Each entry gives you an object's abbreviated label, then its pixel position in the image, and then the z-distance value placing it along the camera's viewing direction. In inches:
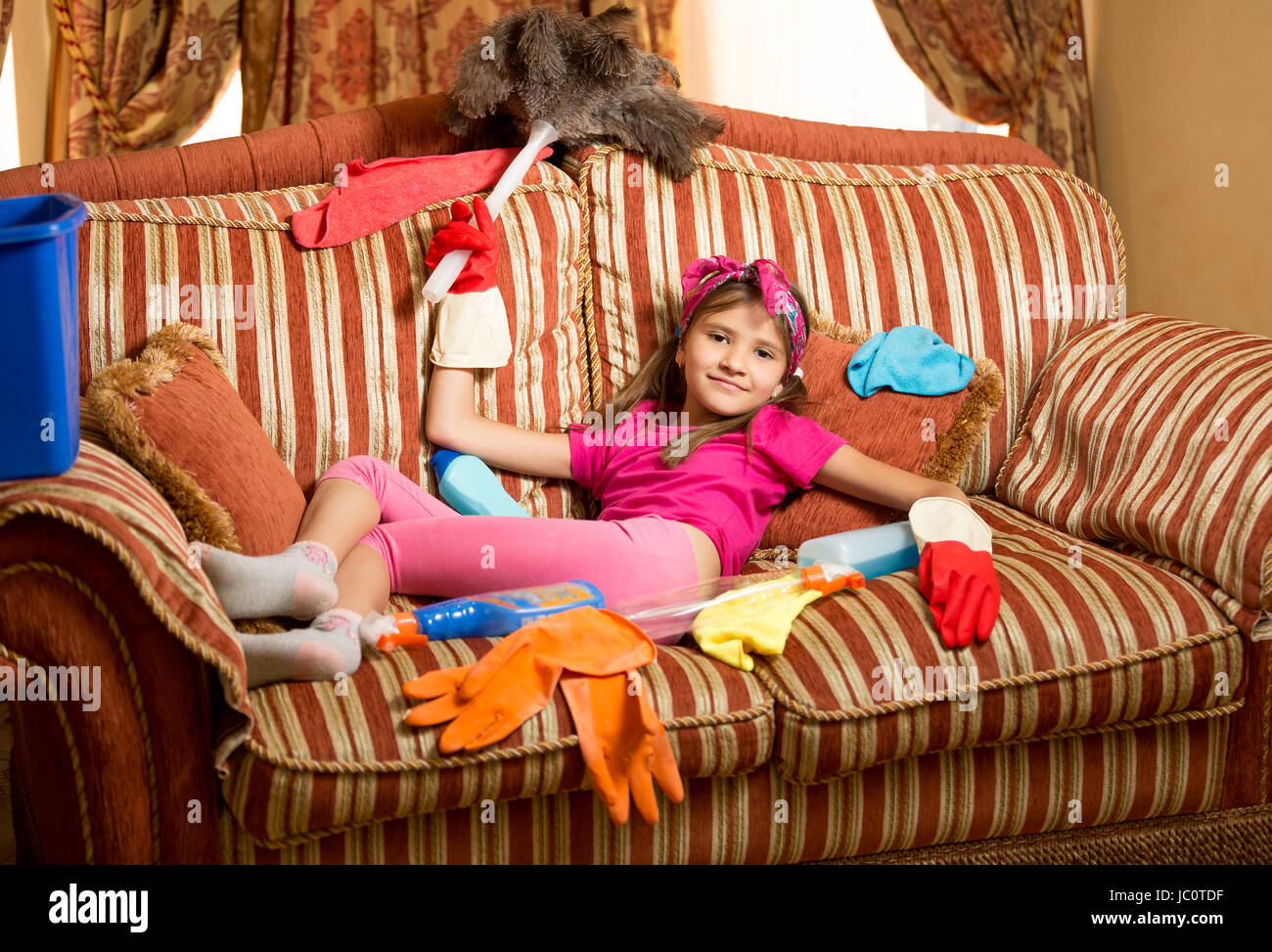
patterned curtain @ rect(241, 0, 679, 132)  108.0
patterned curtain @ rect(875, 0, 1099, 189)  112.2
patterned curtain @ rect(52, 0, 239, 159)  104.7
